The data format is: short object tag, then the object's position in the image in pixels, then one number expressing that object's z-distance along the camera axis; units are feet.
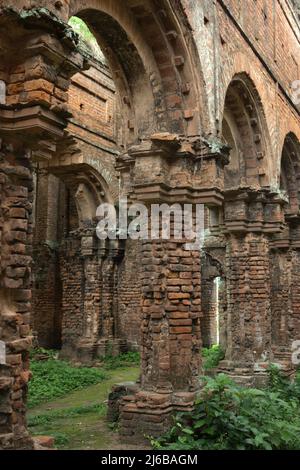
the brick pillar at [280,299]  45.62
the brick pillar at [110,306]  48.83
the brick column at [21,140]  13.82
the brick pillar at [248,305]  34.73
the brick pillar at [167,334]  21.69
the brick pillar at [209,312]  62.90
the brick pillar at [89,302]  47.42
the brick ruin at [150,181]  14.48
